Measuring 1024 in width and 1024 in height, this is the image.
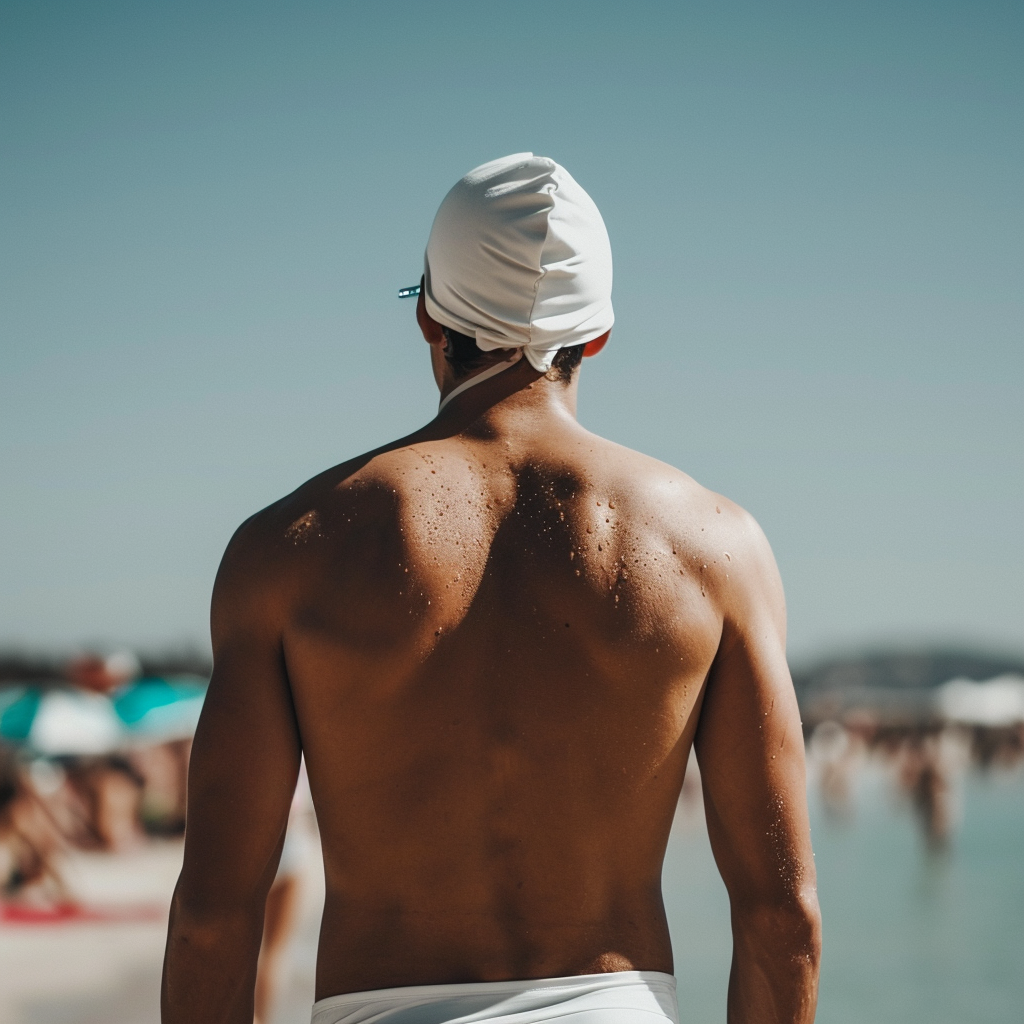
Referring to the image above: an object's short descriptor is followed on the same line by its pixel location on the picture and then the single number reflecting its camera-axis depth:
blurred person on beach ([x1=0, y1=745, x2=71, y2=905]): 11.54
